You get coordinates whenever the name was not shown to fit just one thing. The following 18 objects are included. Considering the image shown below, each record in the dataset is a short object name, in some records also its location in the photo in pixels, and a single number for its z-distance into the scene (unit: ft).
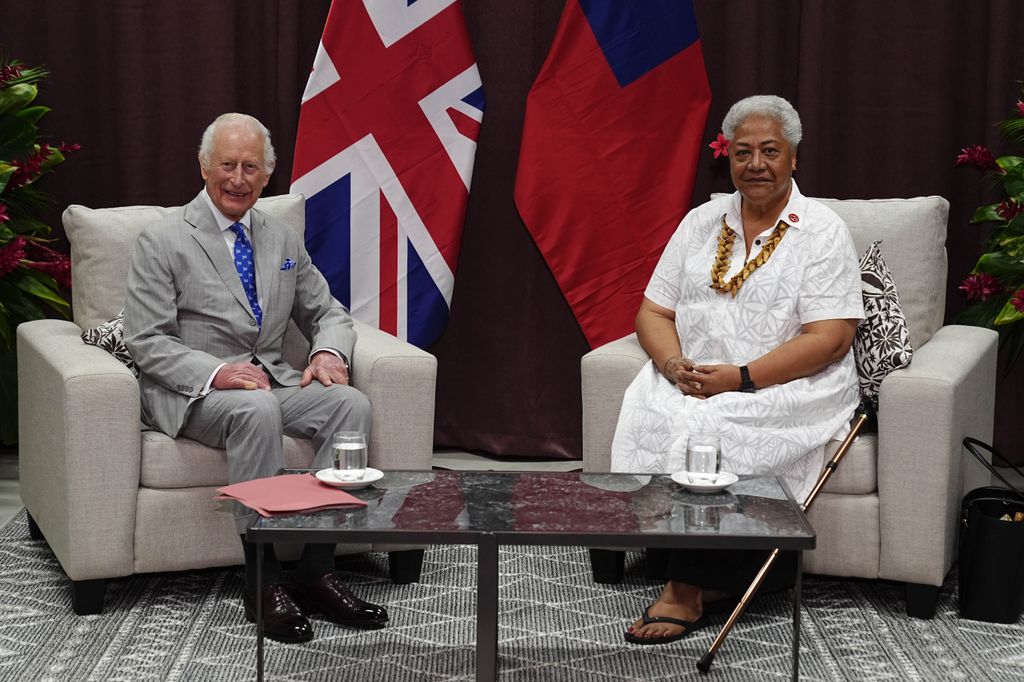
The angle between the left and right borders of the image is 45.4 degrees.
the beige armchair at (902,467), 9.32
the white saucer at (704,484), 7.82
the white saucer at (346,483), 7.77
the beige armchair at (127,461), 9.21
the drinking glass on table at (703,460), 7.97
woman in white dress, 9.54
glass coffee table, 6.95
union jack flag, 13.20
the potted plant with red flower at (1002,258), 12.03
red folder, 7.32
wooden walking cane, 8.48
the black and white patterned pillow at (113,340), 10.16
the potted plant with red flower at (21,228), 12.33
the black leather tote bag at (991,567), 9.29
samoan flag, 13.26
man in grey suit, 9.39
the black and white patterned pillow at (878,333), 9.73
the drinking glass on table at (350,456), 7.89
